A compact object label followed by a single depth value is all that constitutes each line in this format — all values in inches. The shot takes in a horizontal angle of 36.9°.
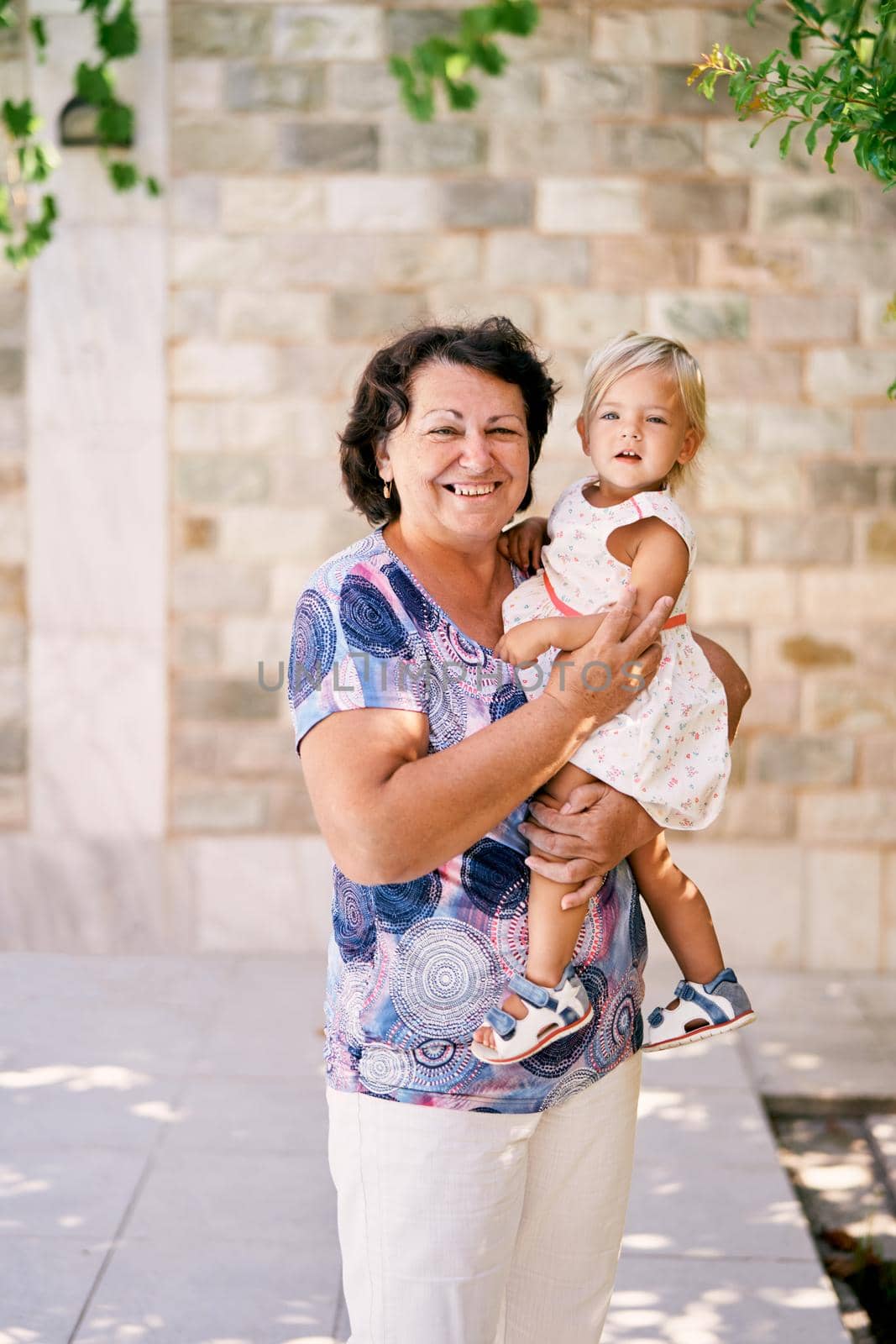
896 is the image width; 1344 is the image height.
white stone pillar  196.5
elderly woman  66.7
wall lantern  194.5
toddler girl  72.6
